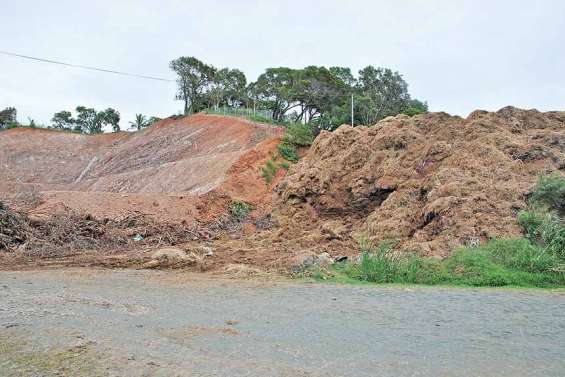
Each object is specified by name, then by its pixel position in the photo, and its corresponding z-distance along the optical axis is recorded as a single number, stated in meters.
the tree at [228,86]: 48.00
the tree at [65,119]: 65.94
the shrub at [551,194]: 13.22
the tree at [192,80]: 47.18
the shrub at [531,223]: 12.37
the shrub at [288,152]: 26.38
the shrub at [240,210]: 21.14
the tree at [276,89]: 42.31
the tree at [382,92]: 31.12
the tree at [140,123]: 51.88
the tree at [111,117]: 62.81
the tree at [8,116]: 54.49
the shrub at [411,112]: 29.53
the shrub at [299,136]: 27.42
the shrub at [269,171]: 24.40
